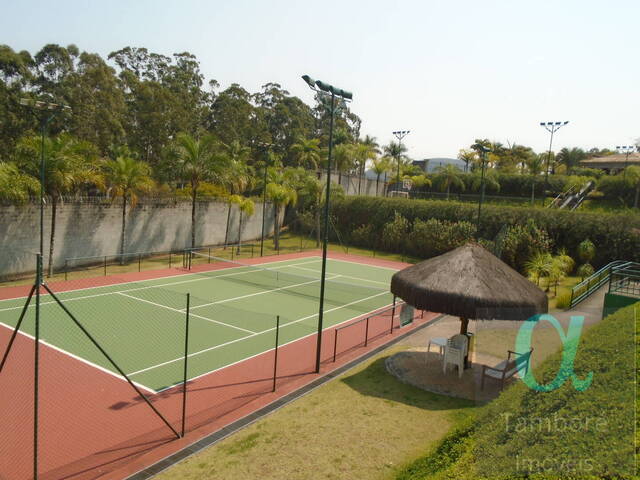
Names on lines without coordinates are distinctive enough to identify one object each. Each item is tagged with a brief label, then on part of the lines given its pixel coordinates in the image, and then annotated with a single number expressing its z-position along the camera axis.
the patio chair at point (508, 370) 11.43
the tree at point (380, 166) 53.72
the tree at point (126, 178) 26.18
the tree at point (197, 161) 29.05
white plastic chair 12.75
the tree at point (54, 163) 21.97
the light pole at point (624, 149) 49.12
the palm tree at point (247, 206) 34.19
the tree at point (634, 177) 47.59
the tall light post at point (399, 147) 55.39
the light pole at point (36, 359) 7.01
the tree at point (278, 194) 34.81
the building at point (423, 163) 86.78
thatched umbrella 11.91
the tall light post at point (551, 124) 37.69
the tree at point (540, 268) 24.36
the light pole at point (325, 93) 11.65
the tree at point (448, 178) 59.05
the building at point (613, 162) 60.23
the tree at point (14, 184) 21.34
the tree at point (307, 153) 55.72
